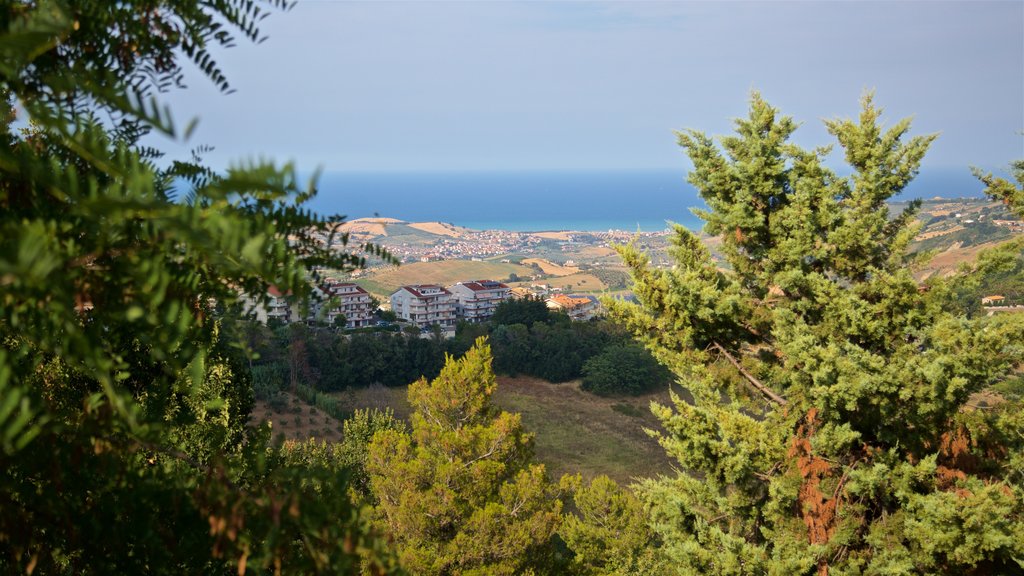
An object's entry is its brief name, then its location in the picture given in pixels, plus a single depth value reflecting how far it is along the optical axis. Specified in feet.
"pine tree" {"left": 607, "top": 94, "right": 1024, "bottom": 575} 20.31
